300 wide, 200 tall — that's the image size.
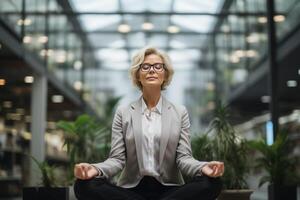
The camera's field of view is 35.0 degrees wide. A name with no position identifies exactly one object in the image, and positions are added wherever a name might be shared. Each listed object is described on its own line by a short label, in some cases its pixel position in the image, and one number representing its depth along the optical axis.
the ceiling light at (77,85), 16.50
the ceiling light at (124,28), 15.38
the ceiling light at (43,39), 11.23
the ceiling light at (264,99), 14.35
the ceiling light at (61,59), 13.38
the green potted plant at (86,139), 7.11
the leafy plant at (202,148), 6.00
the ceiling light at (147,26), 15.10
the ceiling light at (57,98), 13.59
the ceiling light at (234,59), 14.79
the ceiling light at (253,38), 12.36
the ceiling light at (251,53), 12.84
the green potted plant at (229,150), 5.82
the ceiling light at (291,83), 9.49
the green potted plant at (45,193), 5.13
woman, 2.32
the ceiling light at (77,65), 16.66
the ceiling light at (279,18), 9.16
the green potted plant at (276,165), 6.02
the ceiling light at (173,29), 15.90
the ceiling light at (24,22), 9.27
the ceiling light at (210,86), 19.10
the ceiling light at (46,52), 11.43
